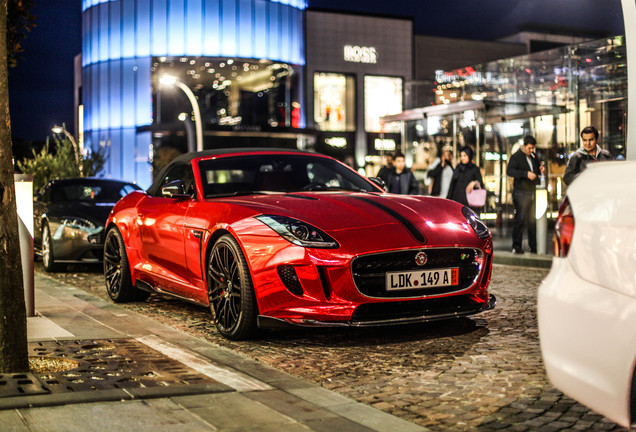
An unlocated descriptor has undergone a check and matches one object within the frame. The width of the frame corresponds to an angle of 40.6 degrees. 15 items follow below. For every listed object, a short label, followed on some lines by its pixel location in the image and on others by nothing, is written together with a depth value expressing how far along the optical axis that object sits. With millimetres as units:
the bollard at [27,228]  7419
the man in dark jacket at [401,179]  13367
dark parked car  12039
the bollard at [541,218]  14008
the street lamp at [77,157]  29950
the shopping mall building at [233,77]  51562
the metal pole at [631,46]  6793
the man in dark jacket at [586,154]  11156
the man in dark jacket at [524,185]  13688
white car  2945
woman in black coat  13859
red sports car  5816
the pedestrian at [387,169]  14316
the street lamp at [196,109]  25519
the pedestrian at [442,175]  15062
